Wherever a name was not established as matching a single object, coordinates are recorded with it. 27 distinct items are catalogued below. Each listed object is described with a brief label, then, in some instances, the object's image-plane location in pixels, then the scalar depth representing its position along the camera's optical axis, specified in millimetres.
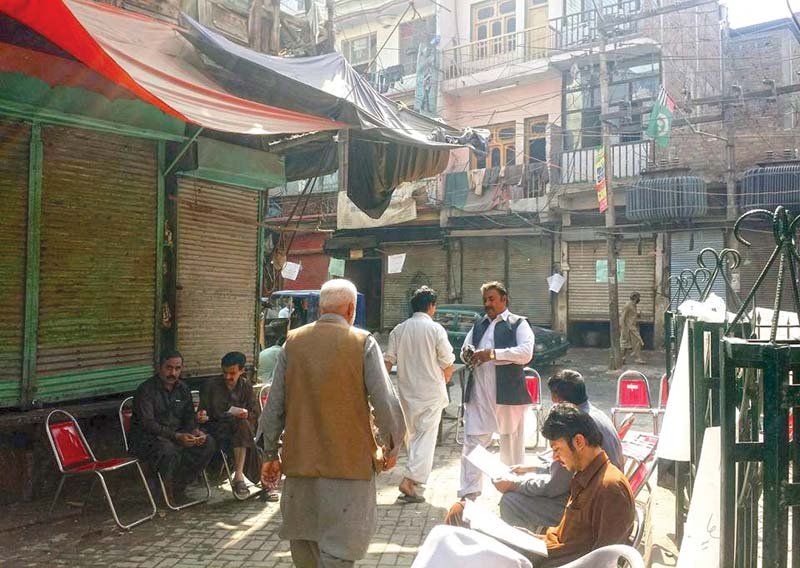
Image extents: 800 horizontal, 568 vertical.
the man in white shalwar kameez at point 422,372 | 5898
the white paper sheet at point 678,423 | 3861
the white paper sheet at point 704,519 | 2205
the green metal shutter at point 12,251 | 5398
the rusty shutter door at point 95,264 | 5715
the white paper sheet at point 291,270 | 16031
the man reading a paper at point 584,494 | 2771
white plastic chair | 2223
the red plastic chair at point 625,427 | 4979
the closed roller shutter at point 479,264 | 21578
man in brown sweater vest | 3385
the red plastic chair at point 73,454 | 5141
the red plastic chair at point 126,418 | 5805
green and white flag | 14555
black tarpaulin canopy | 5848
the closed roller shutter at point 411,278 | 22859
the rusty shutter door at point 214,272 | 6914
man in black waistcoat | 5449
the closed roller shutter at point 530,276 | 20672
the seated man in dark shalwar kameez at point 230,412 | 6062
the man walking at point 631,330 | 15695
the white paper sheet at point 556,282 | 19250
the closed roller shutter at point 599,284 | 18531
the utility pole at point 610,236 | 15047
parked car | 14984
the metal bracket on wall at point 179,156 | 6147
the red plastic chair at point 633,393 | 6945
